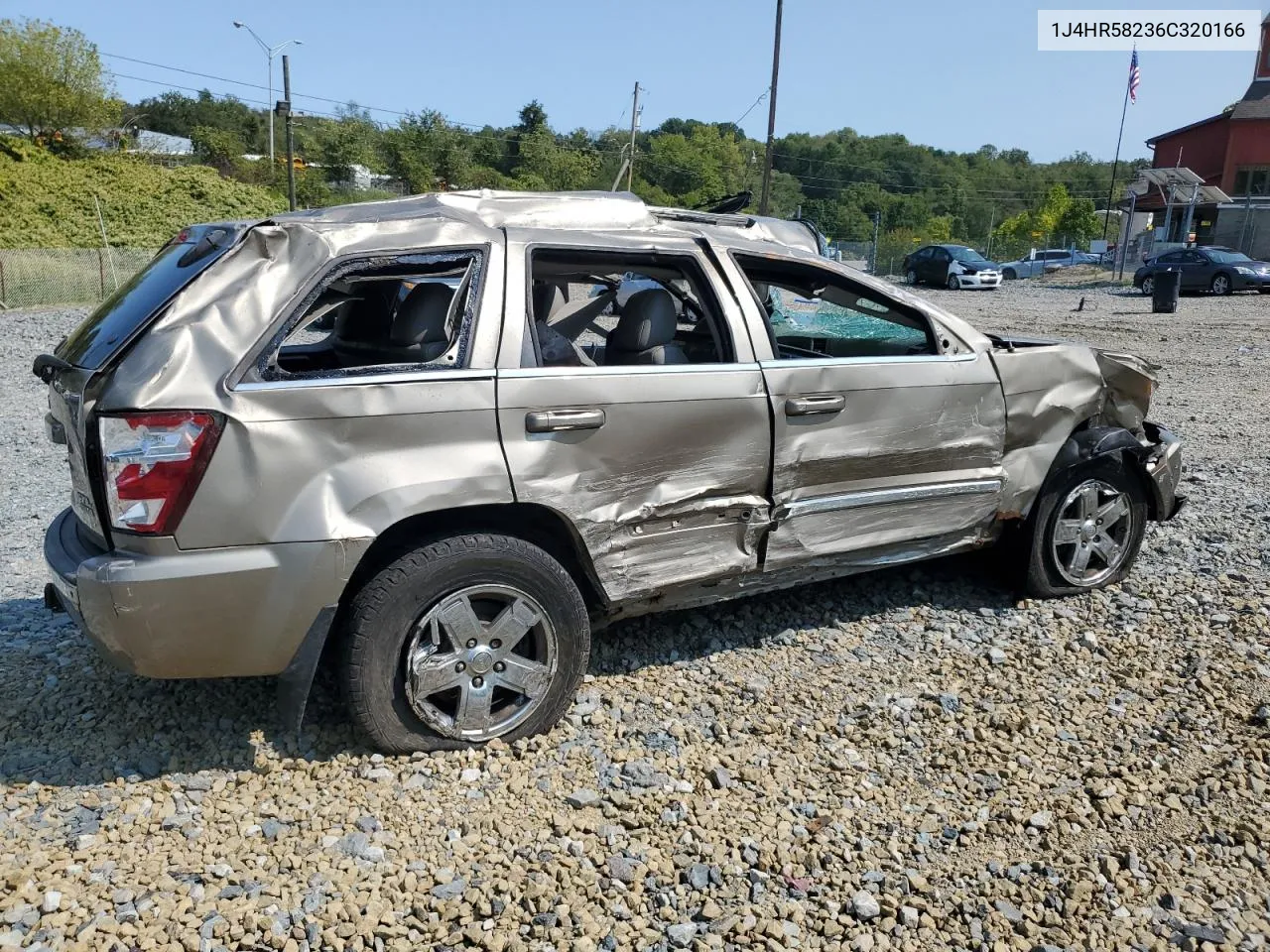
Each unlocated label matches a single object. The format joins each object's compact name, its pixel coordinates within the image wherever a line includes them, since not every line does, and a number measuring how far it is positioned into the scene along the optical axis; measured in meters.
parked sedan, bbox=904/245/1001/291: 33.94
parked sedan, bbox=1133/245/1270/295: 28.36
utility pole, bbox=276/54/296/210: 34.06
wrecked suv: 3.02
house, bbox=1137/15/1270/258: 45.99
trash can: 22.89
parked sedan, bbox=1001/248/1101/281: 44.60
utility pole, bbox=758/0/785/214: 33.69
